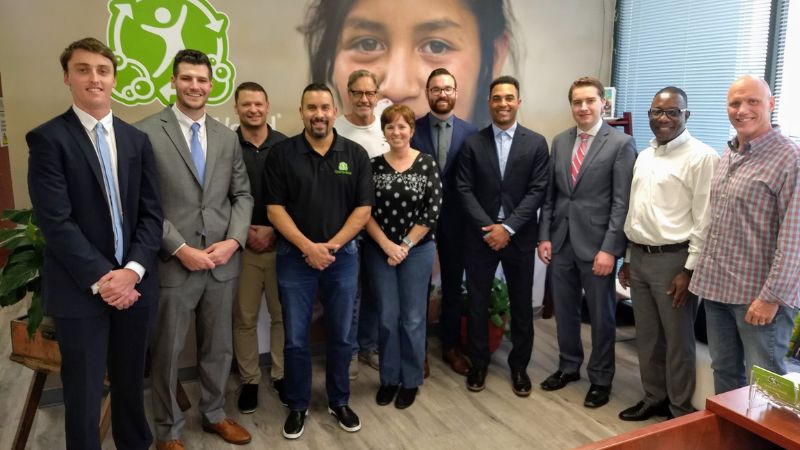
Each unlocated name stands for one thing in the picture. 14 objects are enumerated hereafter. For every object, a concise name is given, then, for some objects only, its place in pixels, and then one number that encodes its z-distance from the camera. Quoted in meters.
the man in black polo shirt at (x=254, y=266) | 2.98
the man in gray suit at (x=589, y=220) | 3.00
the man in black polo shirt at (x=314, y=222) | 2.68
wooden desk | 1.41
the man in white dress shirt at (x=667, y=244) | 2.71
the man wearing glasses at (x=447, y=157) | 3.32
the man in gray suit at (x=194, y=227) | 2.49
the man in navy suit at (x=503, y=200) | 3.18
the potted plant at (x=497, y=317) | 3.69
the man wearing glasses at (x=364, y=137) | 3.21
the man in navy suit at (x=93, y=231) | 2.04
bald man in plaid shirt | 2.26
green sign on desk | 1.51
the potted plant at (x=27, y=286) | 2.39
